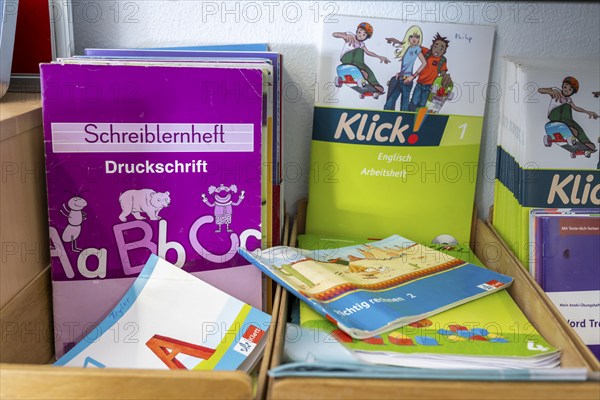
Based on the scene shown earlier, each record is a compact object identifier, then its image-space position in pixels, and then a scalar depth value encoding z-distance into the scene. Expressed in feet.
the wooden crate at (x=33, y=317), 2.54
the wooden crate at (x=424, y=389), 2.52
